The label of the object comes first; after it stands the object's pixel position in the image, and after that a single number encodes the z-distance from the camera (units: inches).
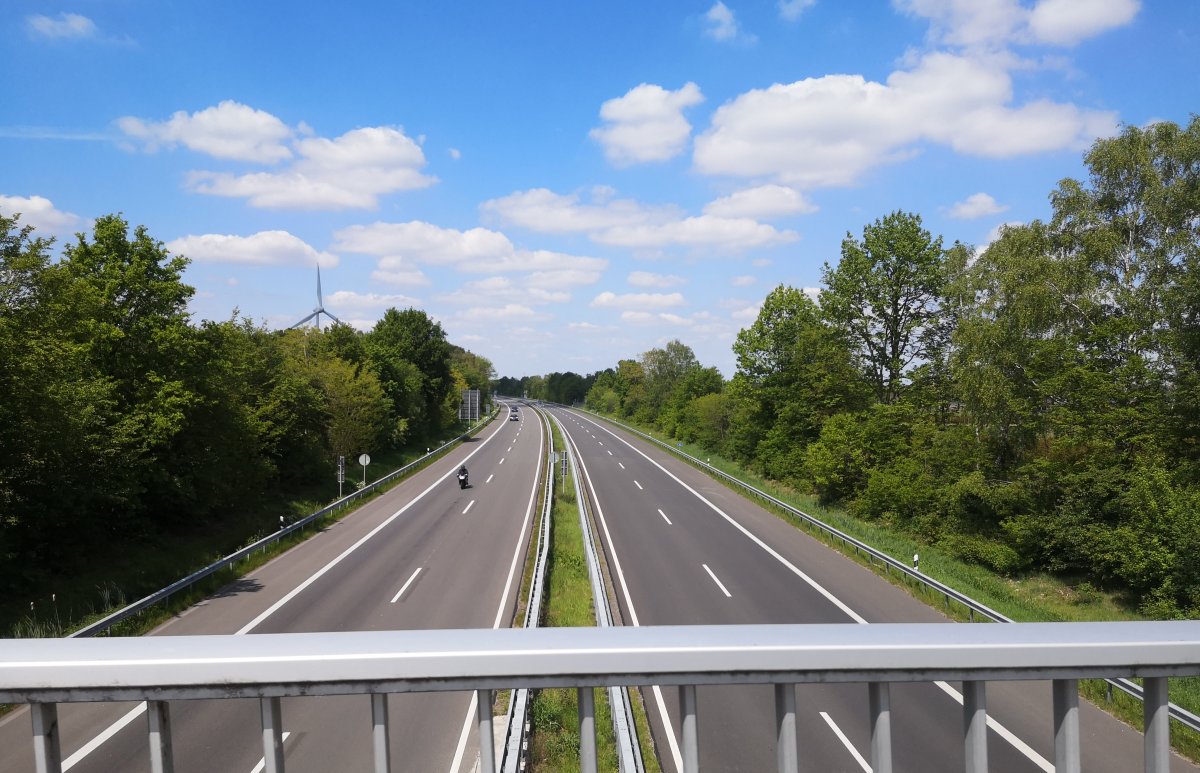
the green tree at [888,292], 1393.9
